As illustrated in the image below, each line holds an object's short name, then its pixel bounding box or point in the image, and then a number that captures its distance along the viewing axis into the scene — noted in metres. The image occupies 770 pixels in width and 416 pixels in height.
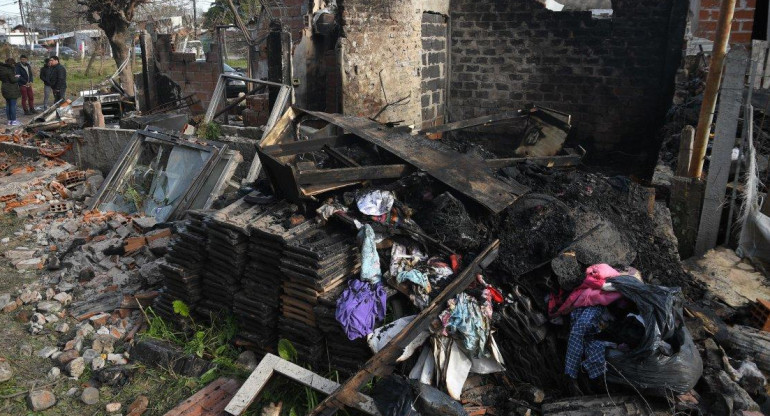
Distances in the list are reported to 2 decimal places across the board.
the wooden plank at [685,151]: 4.93
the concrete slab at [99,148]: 8.41
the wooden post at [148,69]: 10.51
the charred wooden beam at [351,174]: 4.40
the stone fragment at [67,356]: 4.24
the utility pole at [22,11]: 30.77
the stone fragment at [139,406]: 3.76
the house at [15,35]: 34.13
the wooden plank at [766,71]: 5.51
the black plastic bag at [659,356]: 3.19
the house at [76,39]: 31.66
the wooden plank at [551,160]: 5.17
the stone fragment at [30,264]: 5.82
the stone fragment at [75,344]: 4.40
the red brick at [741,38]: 5.88
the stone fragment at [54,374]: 4.11
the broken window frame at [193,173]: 6.54
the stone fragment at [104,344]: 4.37
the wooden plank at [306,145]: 4.88
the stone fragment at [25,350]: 4.38
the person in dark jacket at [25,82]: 14.11
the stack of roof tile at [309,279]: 3.87
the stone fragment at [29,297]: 5.12
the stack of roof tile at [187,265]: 4.48
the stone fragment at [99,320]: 4.73
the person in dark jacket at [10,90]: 13.12
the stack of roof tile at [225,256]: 4.20
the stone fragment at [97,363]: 4.19
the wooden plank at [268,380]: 3.60
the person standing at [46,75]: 14.27
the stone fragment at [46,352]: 4.37
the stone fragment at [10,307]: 5.00
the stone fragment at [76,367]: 4.12
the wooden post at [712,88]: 4.63
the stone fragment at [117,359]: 4.27
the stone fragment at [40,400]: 3.79
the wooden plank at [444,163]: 4.46
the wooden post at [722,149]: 4.57
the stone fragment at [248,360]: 4.10
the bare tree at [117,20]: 14.85
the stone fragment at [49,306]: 4.93
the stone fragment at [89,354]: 4.26
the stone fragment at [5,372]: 3.99
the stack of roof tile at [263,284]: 4.08
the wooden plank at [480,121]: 5.92
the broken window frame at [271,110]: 7.05
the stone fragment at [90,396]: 3.88
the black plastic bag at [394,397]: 3.32
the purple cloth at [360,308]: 3.67
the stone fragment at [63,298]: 5.08
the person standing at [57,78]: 14.23
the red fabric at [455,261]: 4.03
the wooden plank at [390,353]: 3.41
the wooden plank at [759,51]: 5.48
